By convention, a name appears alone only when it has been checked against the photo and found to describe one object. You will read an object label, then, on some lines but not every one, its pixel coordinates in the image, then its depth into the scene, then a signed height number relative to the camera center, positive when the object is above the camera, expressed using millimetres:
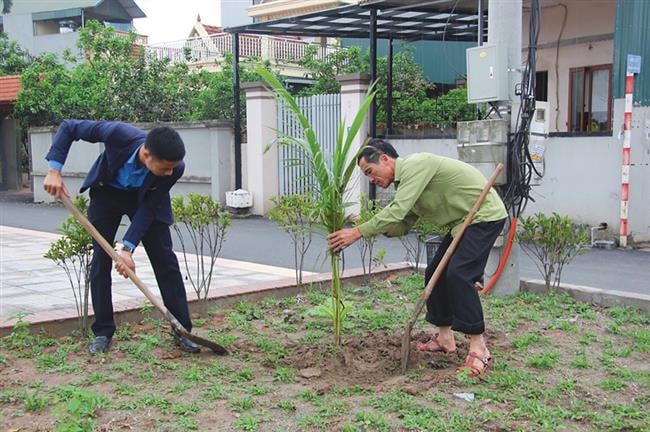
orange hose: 5840 -1119
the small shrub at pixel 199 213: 5754 -672
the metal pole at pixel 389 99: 12898 +606
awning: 11781 +2071
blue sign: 9086 +860
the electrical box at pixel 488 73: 5809 +488
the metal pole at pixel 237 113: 13961 +393
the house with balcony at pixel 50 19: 29875 +5097
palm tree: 4172 -235
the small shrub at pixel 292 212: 6168 -730
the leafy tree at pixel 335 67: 15828 +1519
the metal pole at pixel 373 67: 11852 +1099
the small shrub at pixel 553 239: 5840 -936
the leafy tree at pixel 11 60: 21688 +2350
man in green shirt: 3896 -492
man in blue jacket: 3994 -396
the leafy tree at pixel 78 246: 4688 -773
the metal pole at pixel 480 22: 9302 +1498
